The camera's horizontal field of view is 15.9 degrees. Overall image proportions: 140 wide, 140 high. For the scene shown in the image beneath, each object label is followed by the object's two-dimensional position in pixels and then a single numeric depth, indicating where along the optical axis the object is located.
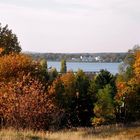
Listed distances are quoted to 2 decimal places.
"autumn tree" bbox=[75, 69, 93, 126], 67.81
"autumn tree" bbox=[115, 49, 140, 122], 67.62
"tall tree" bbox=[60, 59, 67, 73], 141.24
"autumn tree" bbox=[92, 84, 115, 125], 66.12
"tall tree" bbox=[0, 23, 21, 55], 55.88
